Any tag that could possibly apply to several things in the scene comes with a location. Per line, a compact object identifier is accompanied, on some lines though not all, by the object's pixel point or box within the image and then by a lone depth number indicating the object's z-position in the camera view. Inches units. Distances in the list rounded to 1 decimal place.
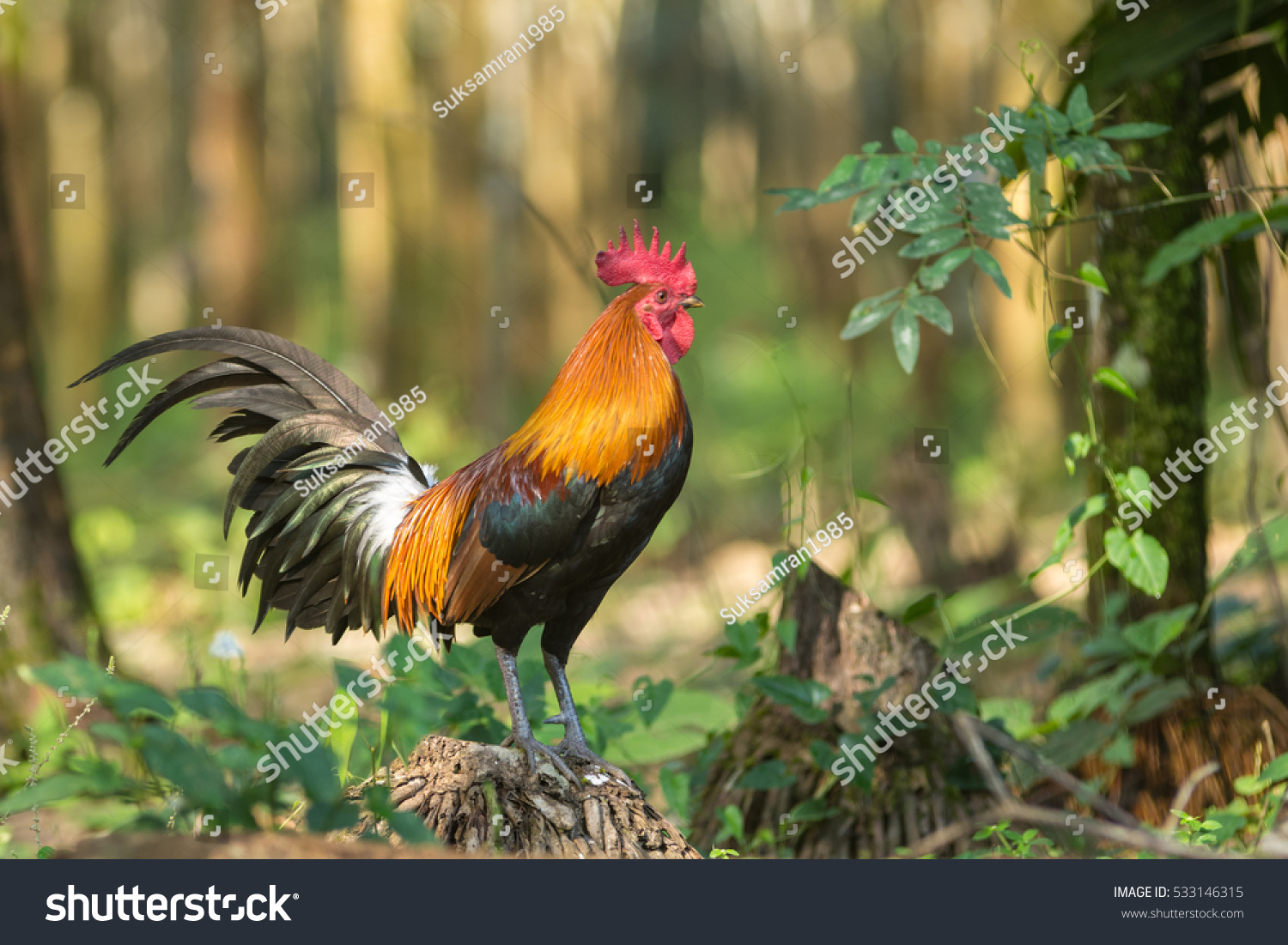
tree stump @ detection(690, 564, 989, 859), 144.4
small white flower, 133.4
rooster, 108.9
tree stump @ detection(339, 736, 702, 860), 104.2
